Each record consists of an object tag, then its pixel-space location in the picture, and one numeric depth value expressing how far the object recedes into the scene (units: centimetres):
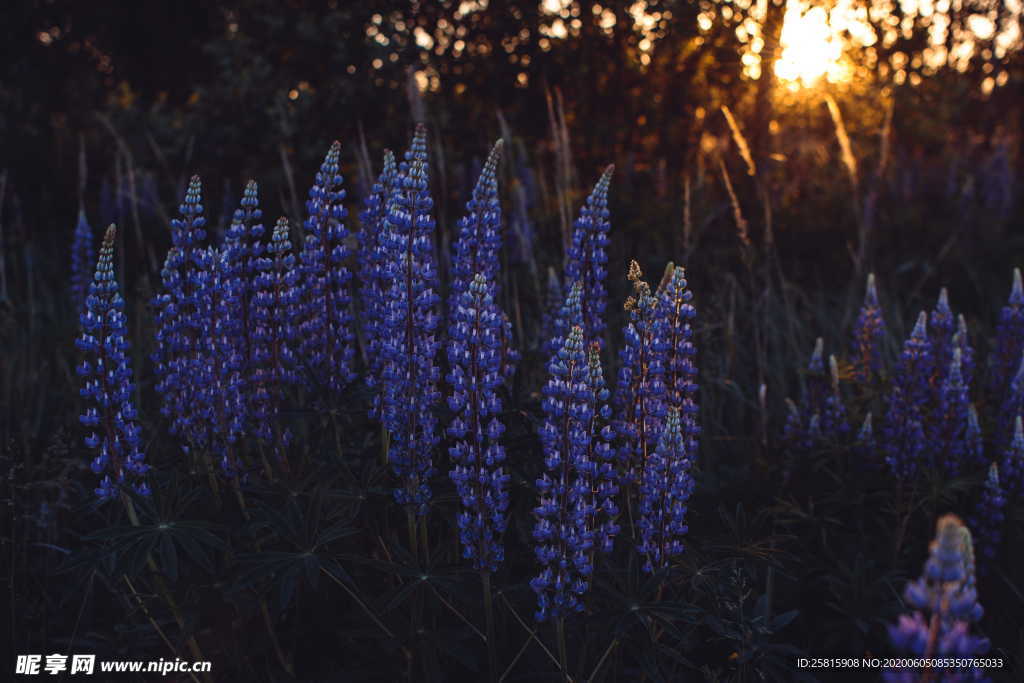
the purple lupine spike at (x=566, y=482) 209
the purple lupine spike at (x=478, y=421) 217
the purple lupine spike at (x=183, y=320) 262
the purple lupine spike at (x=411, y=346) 234
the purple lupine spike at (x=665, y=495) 230
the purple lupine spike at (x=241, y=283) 264
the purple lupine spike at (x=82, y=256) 440
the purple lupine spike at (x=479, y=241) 250
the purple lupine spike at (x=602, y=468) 213
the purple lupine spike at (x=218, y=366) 259
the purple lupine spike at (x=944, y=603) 131
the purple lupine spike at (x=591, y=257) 276
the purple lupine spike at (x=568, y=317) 225
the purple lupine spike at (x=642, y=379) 246
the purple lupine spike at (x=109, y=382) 234
